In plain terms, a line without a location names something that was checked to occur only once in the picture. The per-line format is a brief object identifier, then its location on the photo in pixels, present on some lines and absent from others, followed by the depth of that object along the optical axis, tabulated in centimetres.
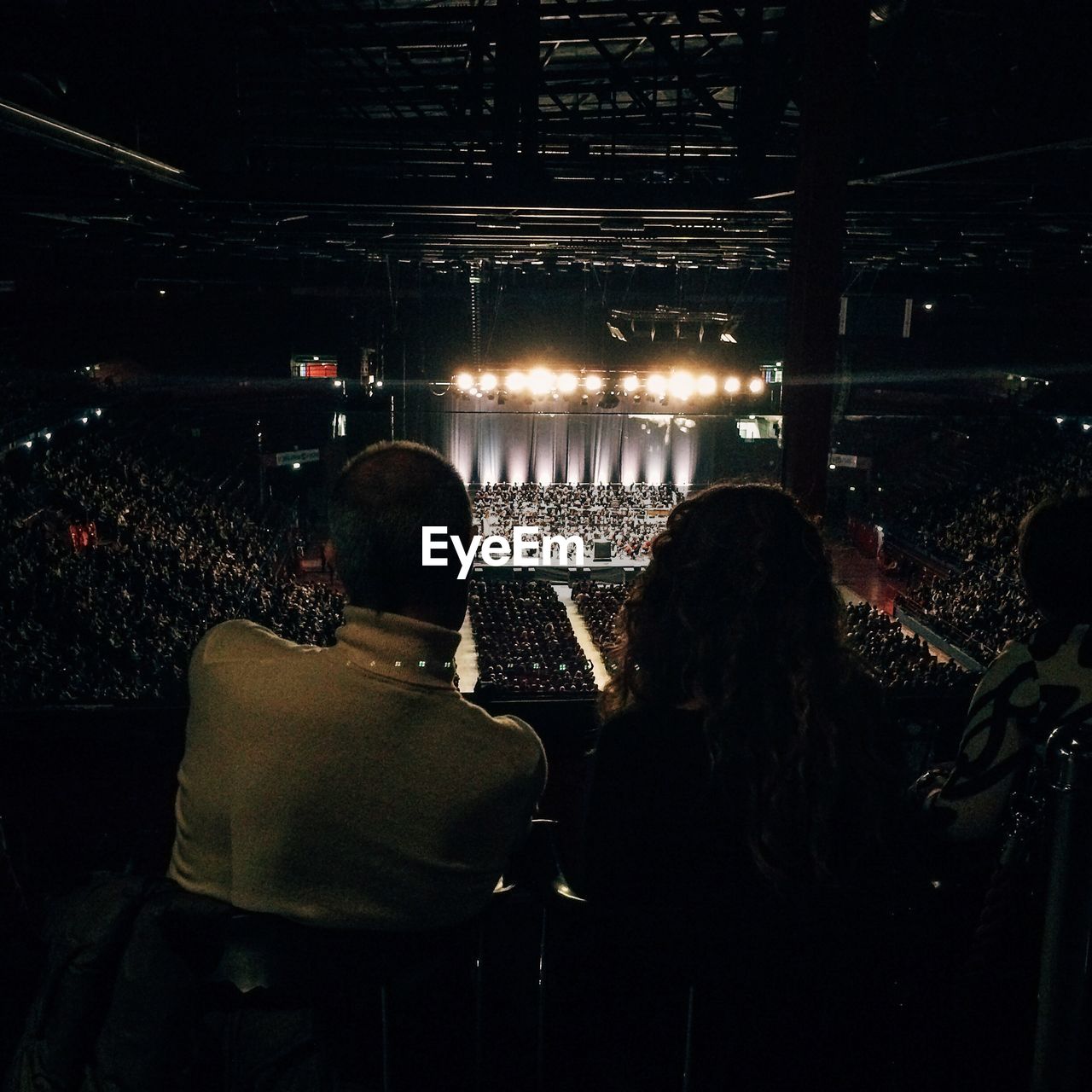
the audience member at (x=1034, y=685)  173
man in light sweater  123
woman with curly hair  145
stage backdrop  2594
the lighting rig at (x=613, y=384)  1695
